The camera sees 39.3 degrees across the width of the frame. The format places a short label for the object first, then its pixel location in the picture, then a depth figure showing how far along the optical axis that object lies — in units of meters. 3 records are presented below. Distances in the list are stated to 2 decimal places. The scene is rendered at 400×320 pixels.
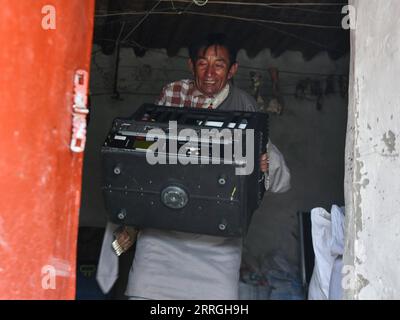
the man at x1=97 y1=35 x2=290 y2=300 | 2.80
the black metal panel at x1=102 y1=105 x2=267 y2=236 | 2.06
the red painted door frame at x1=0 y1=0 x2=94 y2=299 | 1.51
